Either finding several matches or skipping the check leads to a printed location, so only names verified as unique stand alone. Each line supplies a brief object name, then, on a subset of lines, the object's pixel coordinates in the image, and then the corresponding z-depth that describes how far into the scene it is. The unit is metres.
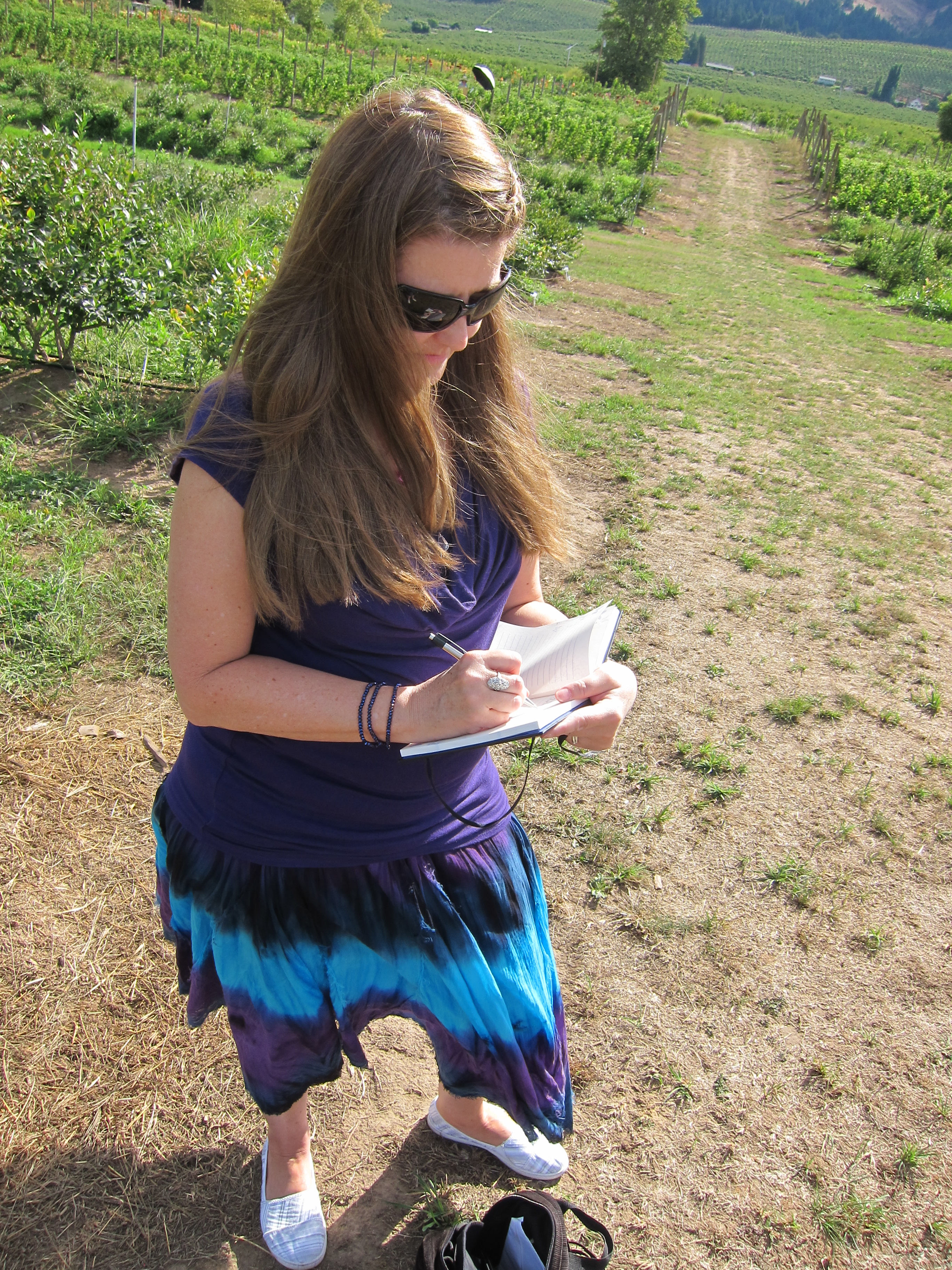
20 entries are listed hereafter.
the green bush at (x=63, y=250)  4.87
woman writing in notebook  1.15
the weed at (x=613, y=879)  2.72
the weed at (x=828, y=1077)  2.25
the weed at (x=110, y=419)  4.66
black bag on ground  1.58
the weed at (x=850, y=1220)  1.92
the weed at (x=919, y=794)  3.35
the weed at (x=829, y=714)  3.74
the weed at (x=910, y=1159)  2.08
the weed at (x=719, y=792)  3.19
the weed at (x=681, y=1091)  2.16
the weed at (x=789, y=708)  3.70
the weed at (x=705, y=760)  3.32
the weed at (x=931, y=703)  3.90
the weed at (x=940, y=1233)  1.95
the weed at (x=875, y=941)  2.68
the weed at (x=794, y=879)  2.83
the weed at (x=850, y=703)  3.82
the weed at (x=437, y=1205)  1.80
